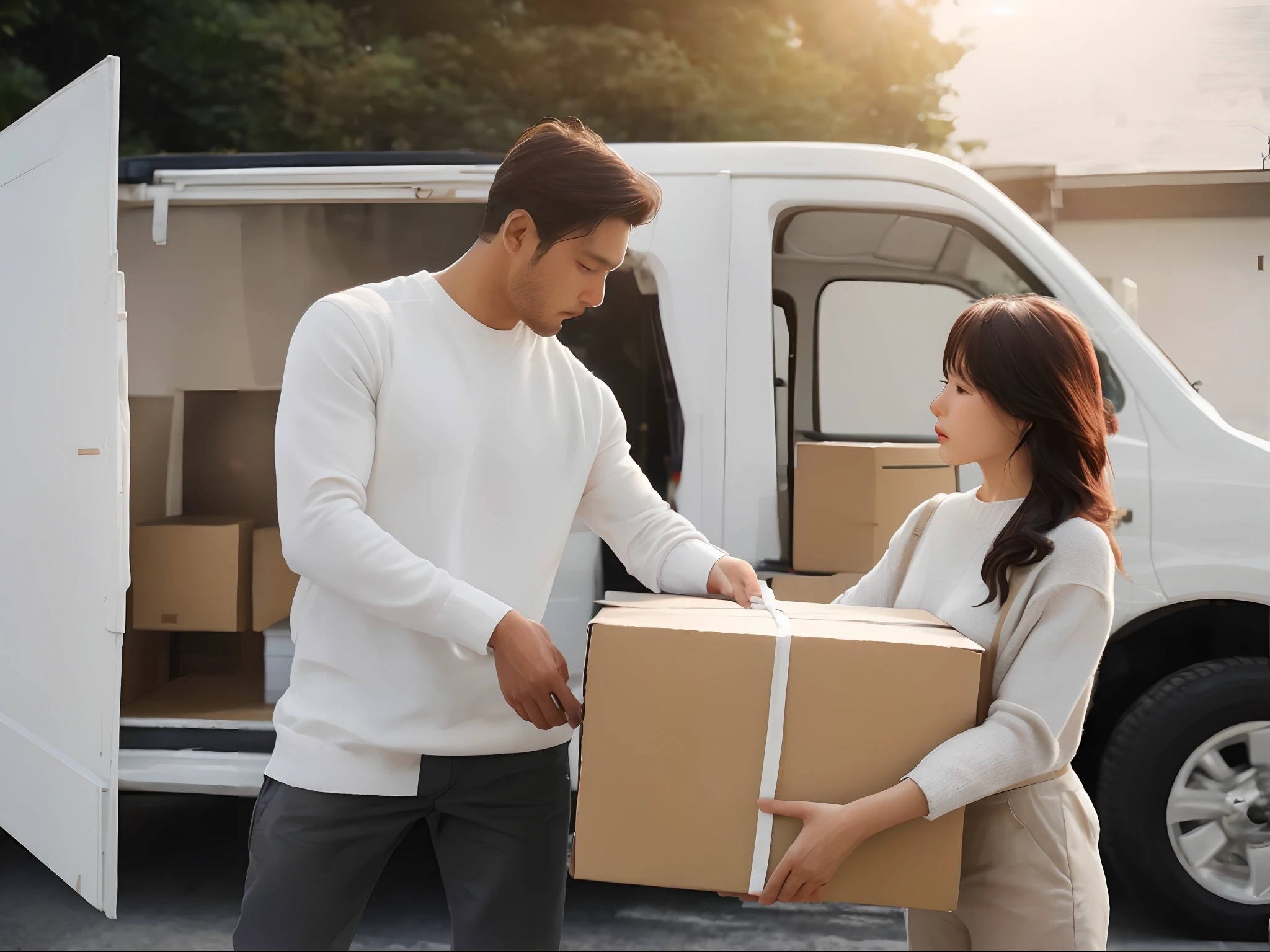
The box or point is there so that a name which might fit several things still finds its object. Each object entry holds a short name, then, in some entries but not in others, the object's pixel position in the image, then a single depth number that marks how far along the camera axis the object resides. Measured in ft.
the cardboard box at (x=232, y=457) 13.29
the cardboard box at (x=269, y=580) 11.93
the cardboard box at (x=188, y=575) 11.68
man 4.58
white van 8.34
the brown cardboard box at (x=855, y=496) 8.87
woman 4.11
